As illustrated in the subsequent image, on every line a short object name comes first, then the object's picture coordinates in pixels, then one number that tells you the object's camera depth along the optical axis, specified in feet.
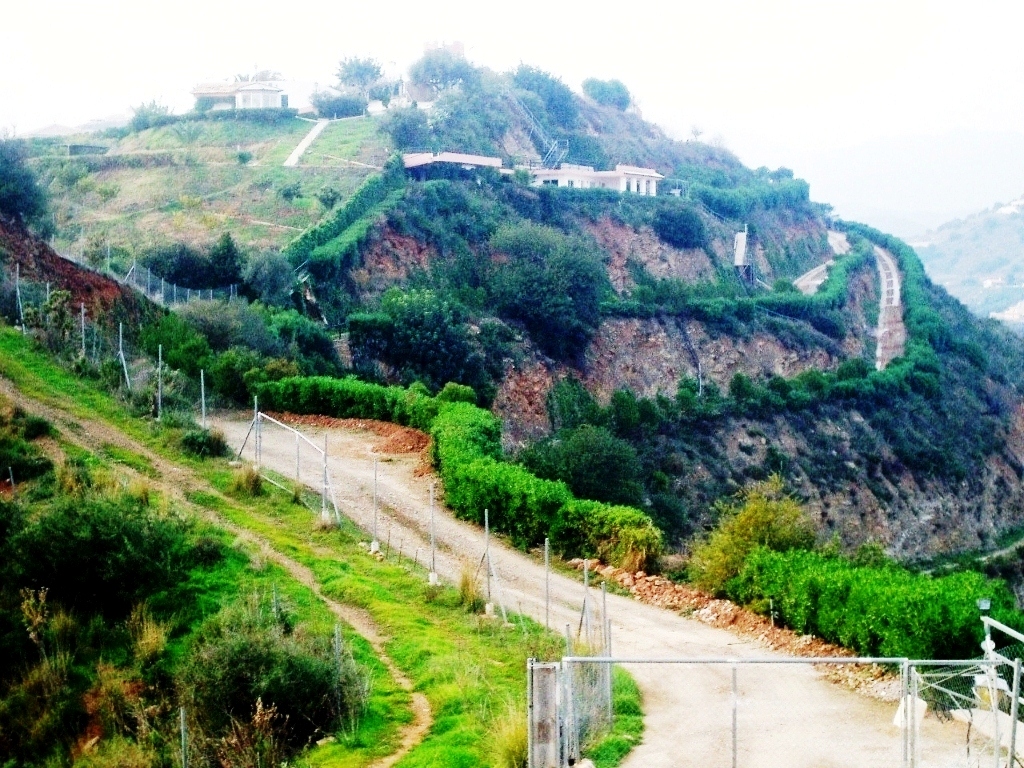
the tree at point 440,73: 320.50
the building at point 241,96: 287.48
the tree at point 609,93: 400.47
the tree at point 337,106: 268.62
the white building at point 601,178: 267.80
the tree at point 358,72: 321.52
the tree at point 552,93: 348.26
